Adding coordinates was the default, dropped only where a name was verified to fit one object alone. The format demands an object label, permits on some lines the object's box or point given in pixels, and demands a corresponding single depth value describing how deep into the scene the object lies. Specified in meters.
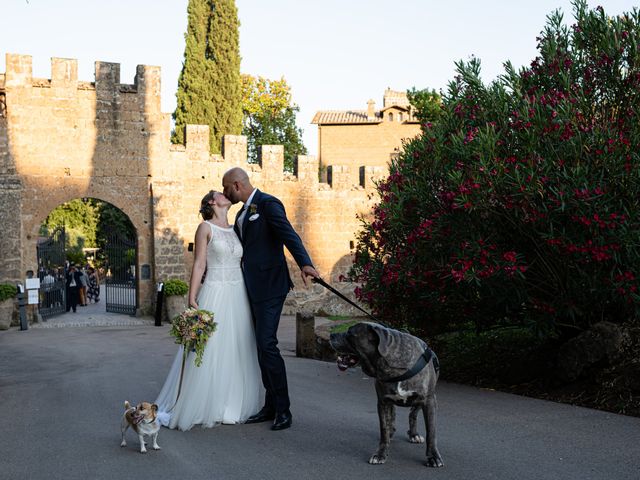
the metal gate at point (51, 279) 21.72
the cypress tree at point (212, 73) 29.64
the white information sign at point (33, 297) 20.33
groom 6.14
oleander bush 6.90
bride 6.20
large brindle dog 4.83
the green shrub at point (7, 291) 19.78
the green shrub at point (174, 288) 21.30
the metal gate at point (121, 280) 22.34
